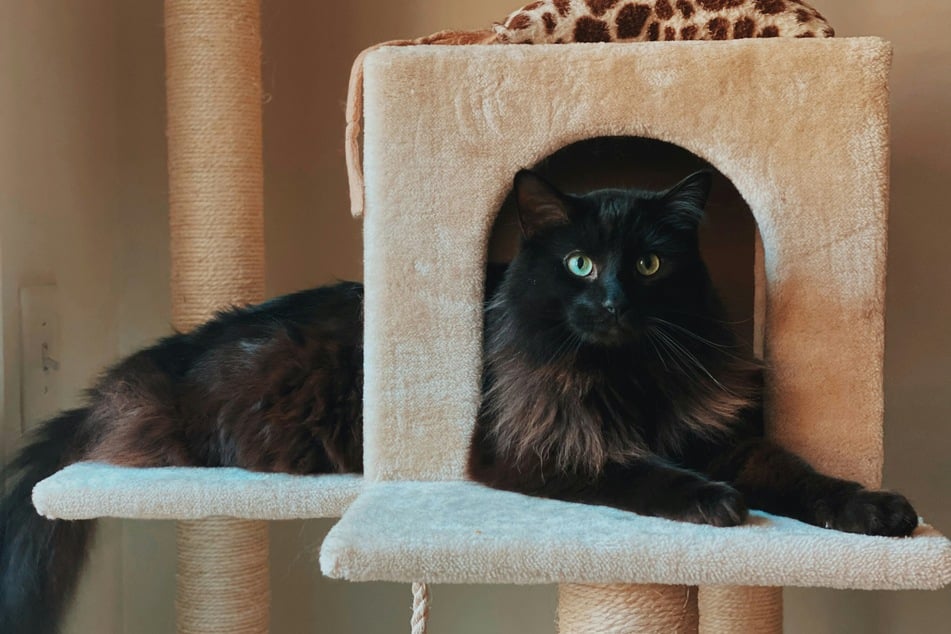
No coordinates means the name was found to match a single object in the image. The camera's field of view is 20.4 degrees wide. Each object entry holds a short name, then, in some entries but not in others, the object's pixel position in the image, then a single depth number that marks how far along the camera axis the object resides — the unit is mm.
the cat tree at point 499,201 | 1635
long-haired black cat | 1597
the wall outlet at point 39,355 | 1813
